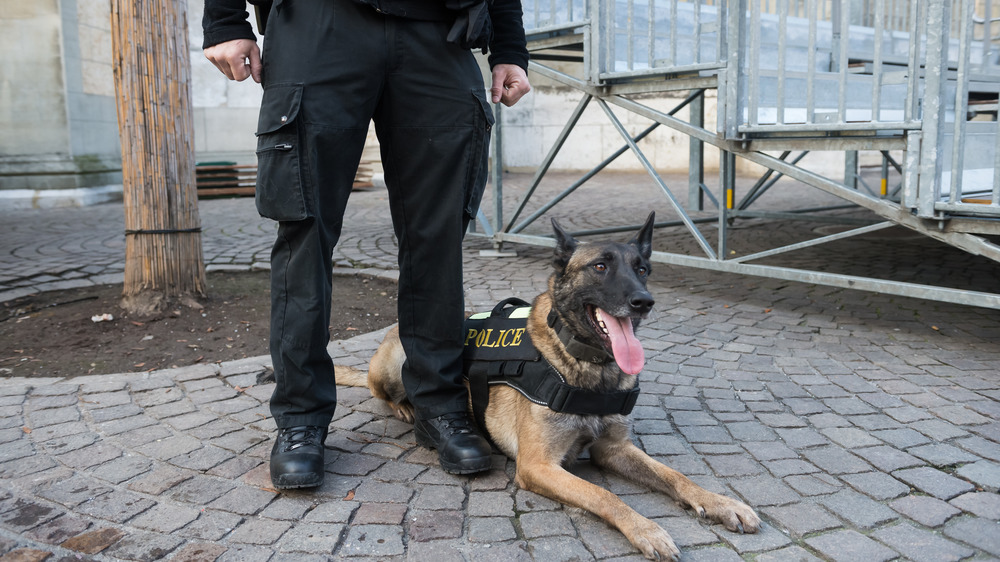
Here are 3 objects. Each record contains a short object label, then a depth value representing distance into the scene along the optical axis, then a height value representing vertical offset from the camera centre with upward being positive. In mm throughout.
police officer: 2656 -6
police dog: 2588 -929
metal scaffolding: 4227 +368
